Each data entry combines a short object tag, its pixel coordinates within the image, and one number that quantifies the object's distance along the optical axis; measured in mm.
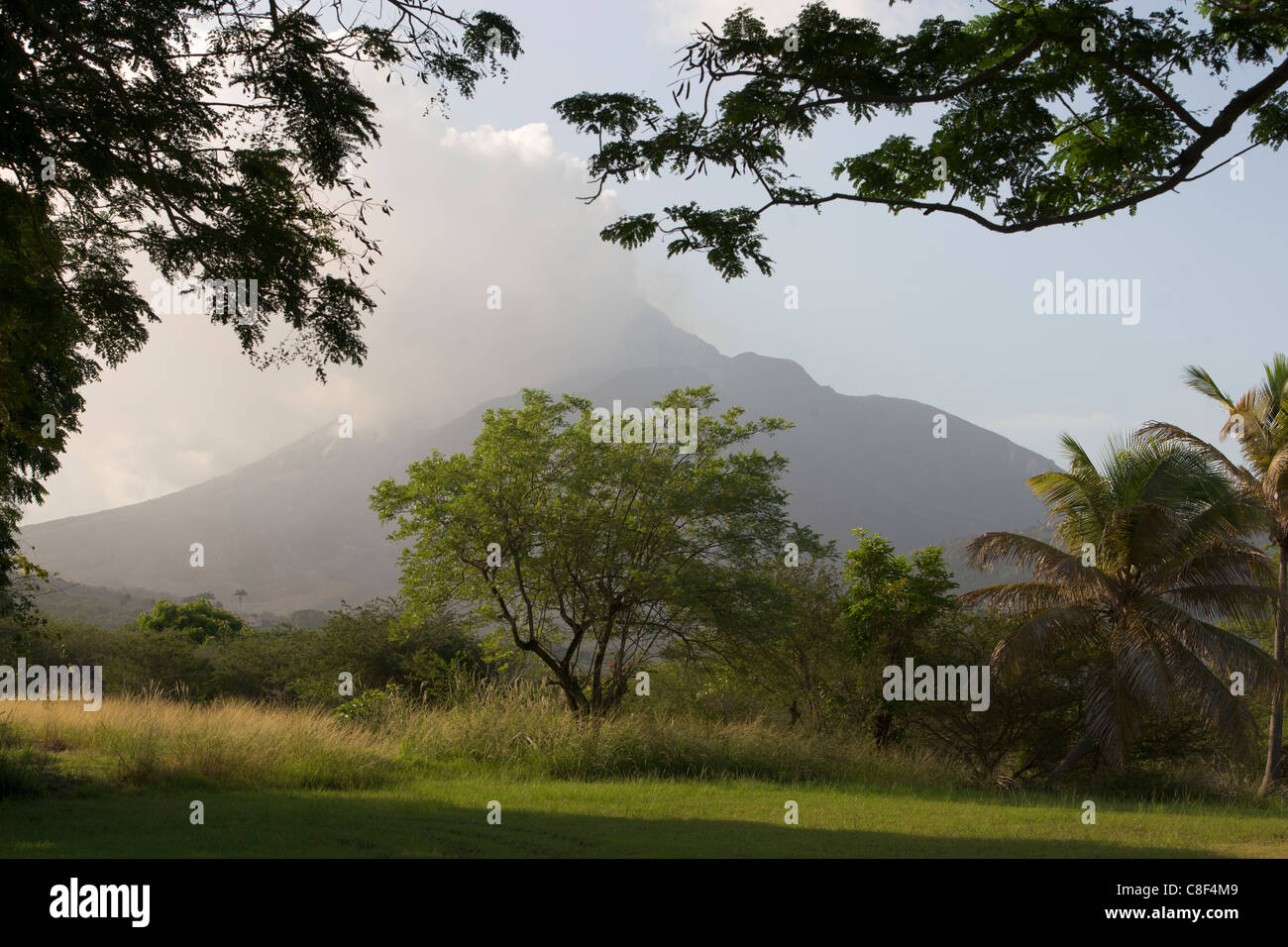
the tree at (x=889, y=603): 21328
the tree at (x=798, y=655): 20469
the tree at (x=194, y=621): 50312
